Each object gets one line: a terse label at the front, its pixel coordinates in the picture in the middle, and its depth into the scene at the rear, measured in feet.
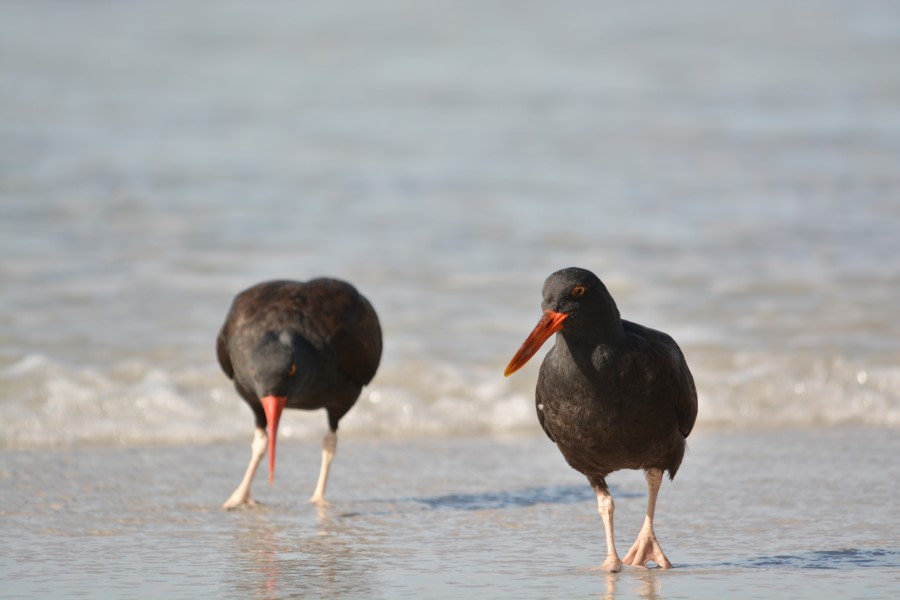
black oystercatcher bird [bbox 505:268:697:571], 29.34
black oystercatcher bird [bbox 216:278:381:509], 39.81
